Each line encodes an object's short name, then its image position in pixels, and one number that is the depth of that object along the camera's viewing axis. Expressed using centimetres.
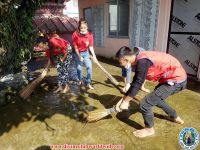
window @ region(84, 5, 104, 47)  1105
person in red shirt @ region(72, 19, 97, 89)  560
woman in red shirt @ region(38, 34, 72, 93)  558
